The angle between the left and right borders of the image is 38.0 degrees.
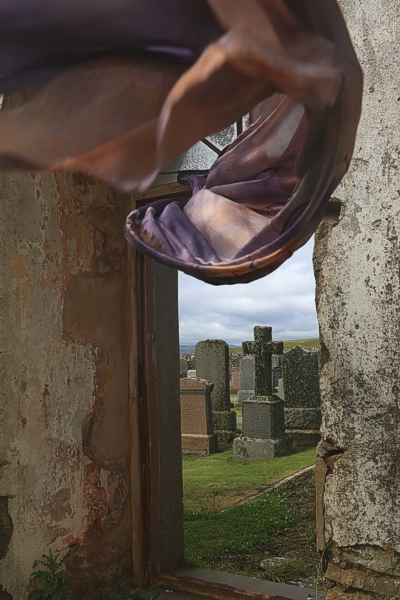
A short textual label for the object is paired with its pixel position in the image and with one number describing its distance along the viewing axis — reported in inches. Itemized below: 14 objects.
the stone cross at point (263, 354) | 370.9
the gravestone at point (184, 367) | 634.2
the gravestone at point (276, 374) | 585.9
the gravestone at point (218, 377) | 403.2
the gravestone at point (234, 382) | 809.9
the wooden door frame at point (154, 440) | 137.9
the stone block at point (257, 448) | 334.6
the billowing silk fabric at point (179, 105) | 24.4
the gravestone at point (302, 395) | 371.2
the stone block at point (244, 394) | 563.7
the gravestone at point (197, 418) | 362.6
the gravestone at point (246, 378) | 569.6
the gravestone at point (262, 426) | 335.9
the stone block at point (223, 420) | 402.4
